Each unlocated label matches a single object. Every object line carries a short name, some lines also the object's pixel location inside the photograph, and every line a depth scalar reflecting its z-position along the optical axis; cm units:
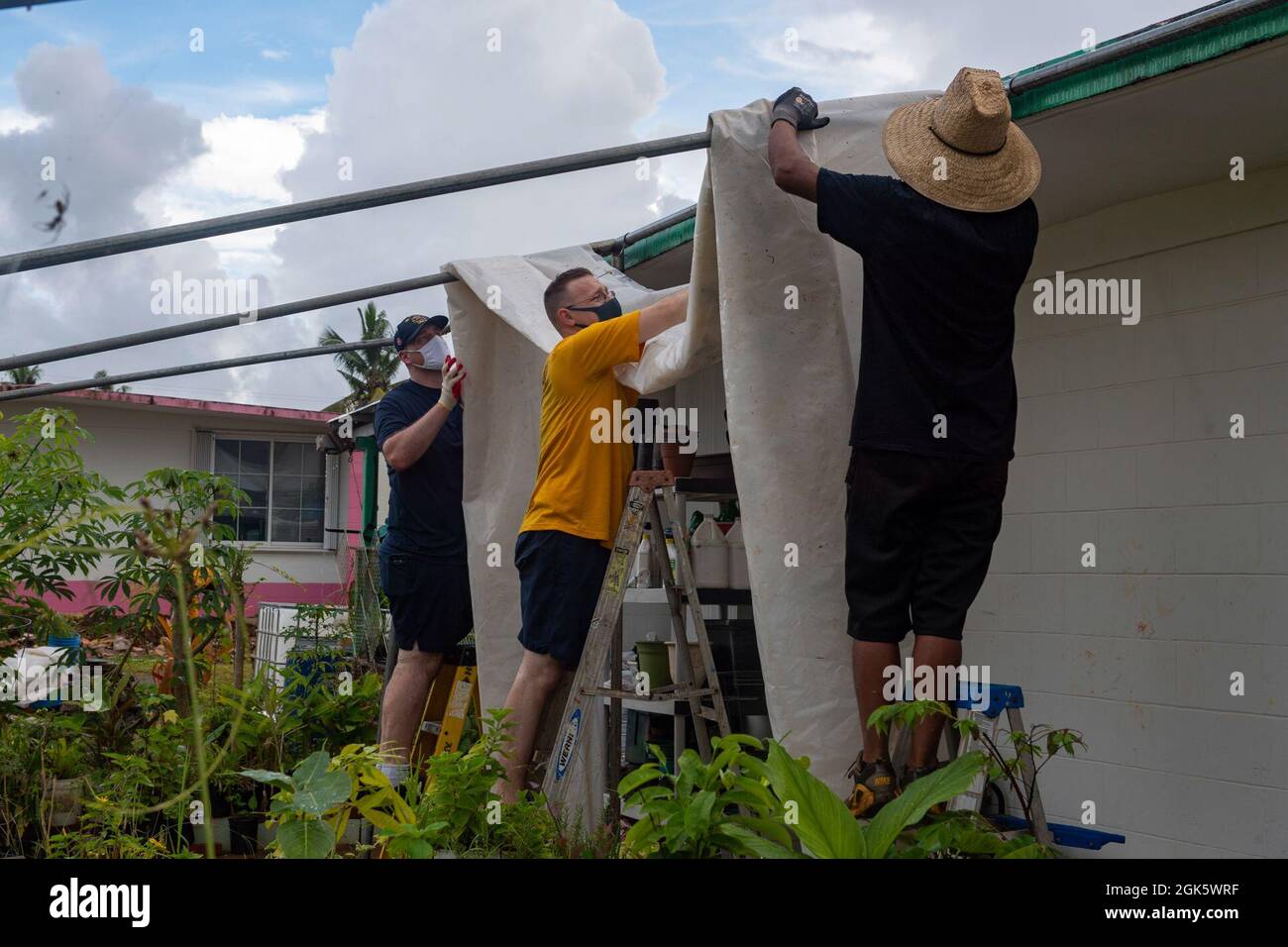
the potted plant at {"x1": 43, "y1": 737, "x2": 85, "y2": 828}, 401
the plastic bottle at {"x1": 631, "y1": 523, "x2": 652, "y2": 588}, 593
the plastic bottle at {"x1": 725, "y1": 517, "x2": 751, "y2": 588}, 423
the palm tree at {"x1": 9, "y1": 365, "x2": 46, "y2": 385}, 3078
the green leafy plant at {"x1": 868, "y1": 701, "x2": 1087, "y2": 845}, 228
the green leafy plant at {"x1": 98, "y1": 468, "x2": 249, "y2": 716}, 447
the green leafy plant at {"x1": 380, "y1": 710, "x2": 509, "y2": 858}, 305
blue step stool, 339
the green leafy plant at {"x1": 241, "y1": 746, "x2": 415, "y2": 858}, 229
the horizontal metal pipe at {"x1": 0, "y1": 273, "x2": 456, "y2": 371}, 407
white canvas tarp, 285
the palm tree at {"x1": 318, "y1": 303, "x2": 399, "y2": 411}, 3884
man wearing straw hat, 268
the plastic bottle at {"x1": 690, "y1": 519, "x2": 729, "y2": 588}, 427
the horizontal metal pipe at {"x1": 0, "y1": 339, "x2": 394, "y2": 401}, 511
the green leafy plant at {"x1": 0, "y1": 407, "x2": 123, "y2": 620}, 417
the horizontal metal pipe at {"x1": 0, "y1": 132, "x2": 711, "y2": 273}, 289
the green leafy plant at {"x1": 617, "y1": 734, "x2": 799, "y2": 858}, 217
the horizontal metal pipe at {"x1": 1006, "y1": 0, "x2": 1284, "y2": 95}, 267
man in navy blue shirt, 468
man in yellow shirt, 369
